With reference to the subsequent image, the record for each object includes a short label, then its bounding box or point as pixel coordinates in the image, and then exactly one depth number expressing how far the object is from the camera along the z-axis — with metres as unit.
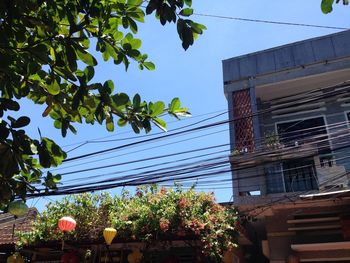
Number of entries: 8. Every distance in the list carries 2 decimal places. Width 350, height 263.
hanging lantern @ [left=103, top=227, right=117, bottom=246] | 7.21
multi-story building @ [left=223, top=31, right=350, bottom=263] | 7.29
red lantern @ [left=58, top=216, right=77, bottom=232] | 7.55
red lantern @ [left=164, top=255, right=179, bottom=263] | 7.60
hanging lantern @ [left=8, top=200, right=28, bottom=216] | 3.83
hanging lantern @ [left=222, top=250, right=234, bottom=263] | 7.27
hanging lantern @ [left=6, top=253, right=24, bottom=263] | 8.53
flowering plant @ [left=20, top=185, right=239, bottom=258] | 6.90
